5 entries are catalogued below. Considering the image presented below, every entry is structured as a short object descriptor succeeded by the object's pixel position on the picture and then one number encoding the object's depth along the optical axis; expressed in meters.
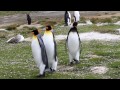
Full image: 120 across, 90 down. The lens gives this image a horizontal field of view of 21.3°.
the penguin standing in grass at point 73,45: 8.01
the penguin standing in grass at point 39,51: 6.43
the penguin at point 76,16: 20.45
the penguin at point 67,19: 19.14
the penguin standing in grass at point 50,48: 6.74
